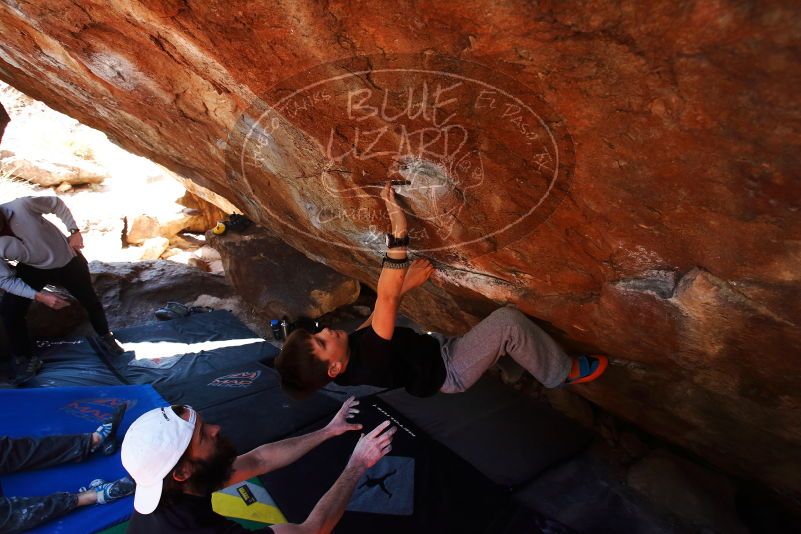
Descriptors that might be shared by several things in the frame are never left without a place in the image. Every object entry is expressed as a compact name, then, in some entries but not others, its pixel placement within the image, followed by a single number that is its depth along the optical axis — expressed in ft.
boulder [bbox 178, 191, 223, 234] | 32.48
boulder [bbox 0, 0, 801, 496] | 3.60
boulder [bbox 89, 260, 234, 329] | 18.71
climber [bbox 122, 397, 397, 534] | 5.37
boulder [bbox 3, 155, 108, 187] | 33.94
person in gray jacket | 11.68
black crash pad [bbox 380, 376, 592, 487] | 9.98
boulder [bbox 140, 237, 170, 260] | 27.61
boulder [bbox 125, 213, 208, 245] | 29.22
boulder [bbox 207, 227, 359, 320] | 16.96
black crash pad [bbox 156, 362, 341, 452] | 10.79
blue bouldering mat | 8.14
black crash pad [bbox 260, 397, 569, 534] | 8.34
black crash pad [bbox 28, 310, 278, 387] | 13.39
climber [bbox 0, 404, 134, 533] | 7.61
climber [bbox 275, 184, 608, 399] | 6.95
